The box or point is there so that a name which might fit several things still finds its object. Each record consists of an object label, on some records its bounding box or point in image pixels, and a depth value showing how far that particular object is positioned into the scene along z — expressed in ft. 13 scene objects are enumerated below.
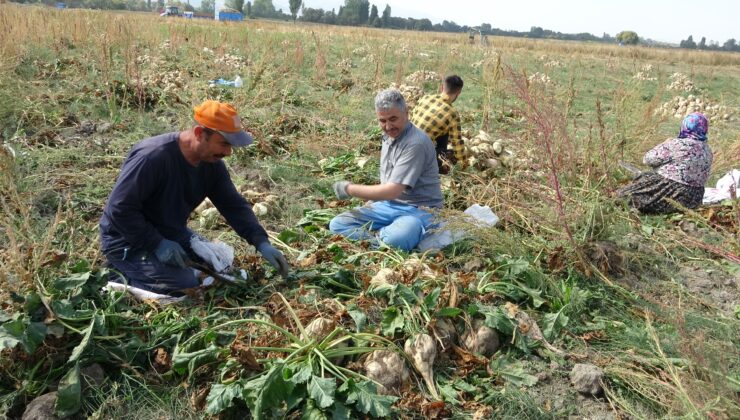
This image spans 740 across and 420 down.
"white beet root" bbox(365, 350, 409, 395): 7.83
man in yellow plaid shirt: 16.85
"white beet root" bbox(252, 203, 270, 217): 13.76
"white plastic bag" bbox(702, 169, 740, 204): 17.08
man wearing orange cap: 9.29
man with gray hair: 12.19
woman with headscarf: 15.87
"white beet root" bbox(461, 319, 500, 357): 8.77
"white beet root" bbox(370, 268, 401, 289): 9.50
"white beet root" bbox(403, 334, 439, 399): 8.08
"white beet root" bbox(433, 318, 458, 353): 8.64
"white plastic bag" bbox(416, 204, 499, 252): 12.30
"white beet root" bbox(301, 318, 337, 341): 8.21
